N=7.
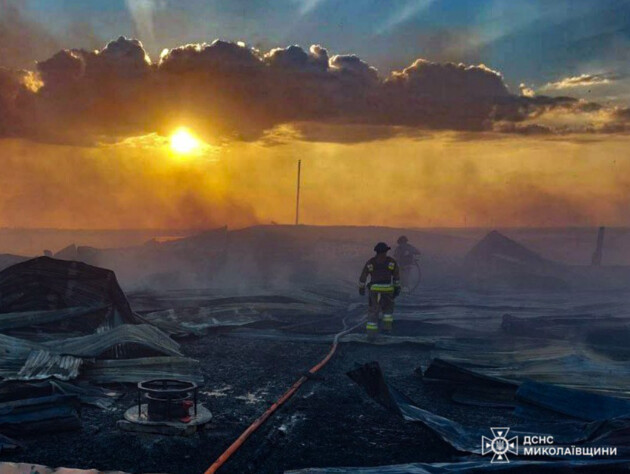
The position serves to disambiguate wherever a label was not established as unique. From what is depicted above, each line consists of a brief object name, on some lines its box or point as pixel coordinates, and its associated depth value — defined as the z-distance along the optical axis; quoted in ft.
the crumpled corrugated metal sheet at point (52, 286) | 31.81
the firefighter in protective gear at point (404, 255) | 59.26
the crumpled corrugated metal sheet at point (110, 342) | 25.30
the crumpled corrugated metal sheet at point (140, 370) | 23.22
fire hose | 14.73
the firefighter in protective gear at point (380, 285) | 35.94
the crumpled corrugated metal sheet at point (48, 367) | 21.40
